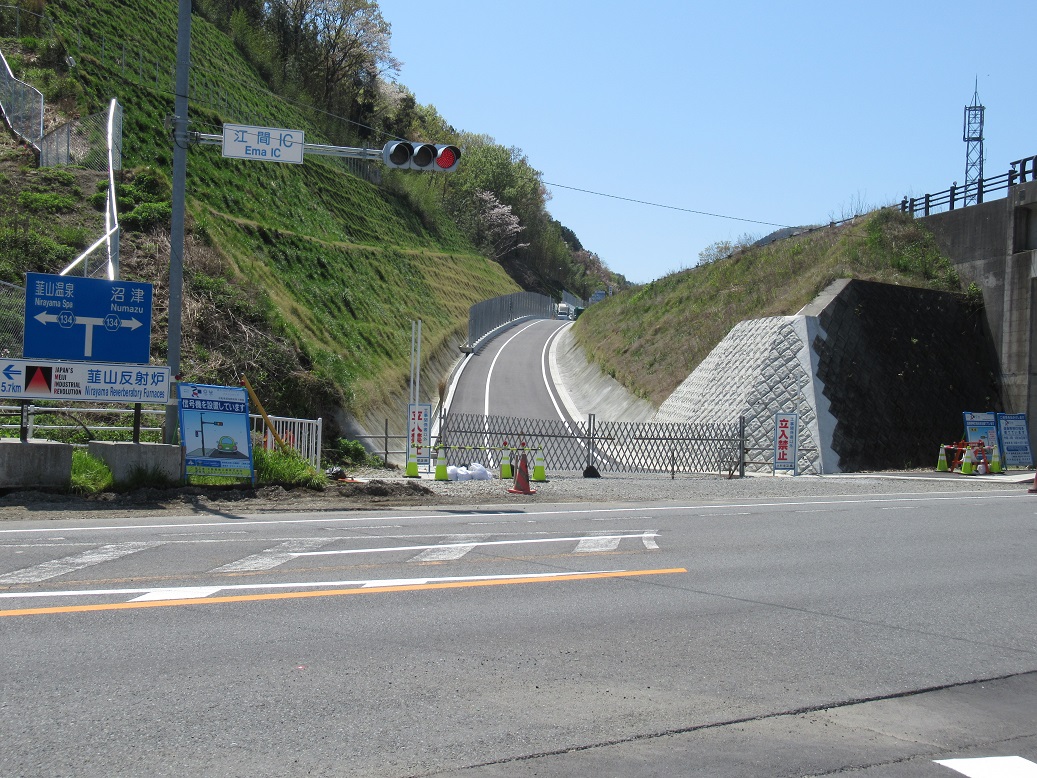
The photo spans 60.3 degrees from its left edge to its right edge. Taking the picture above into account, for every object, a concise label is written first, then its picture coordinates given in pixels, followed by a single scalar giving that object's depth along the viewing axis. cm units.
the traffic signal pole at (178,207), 1585
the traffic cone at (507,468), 2184
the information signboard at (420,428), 2323
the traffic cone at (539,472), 2209
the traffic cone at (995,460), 2820
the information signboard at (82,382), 1438
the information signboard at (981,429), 2897
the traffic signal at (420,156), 1580
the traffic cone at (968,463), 2809
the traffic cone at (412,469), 2197
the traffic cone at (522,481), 1892
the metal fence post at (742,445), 2652
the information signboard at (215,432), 1581
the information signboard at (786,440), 2689
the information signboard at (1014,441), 2966
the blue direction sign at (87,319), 1478
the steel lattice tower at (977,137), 5438
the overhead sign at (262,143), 1580
